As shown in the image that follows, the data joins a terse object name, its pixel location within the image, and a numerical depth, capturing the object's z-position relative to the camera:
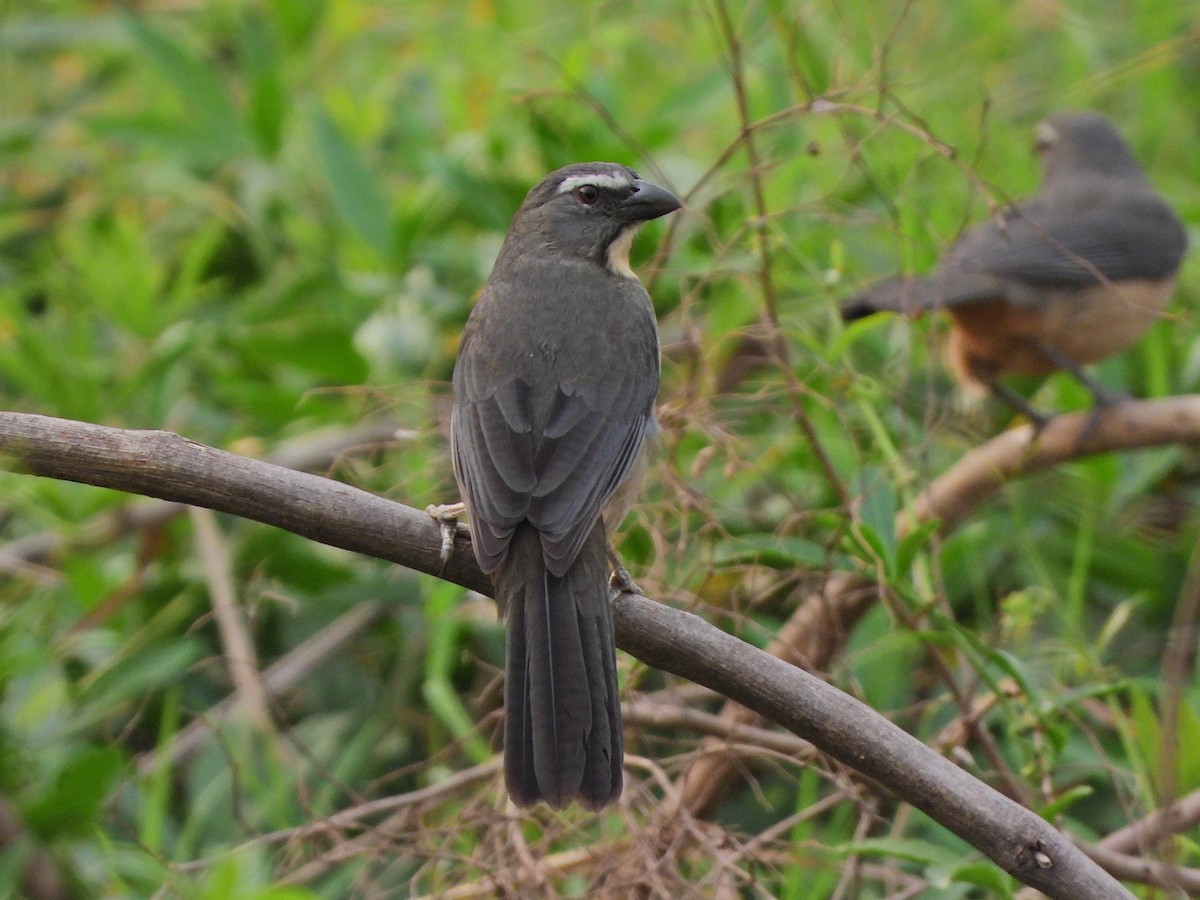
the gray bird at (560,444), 5.43
